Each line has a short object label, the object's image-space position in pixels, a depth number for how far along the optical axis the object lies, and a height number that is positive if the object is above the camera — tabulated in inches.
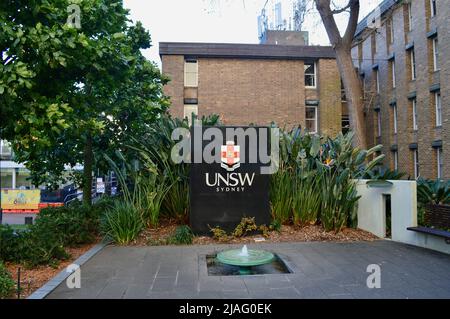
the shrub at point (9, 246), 247.4 -44.7
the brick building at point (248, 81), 981.2 +233.3
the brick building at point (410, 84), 845.2 +220.7
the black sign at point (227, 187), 336.8 -10.3
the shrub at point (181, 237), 315.6 -49.6
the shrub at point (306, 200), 358.6 -22.3
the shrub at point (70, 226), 291.7 -38.6
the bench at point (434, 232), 275.7 -40.4
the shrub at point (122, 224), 316.5 -39.6
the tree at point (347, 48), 576.7 +188.8
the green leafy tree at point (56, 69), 218.4 +67.4
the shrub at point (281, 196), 360.5 -19.0
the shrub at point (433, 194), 364.5 -17.1
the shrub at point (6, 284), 186.1 -51.8
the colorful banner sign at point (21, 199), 850.1 -52.3
